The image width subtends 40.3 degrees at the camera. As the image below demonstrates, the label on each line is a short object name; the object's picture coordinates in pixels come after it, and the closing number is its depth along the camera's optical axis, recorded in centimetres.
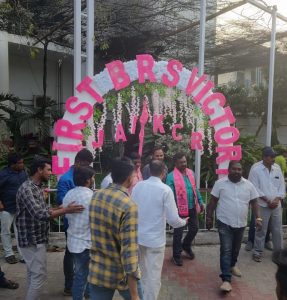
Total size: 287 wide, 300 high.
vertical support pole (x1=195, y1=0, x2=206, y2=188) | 721
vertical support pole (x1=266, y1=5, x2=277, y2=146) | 805
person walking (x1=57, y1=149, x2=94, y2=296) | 433
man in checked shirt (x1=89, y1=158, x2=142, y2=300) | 271
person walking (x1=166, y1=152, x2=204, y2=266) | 545
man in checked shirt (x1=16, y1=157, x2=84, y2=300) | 361
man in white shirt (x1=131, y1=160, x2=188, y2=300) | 388
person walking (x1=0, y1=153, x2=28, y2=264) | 529
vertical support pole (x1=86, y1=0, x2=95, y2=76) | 662
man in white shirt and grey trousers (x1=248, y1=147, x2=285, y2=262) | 573
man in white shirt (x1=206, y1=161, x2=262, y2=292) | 470
